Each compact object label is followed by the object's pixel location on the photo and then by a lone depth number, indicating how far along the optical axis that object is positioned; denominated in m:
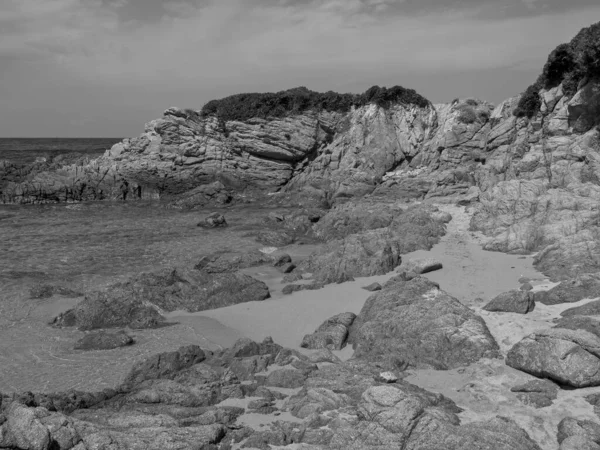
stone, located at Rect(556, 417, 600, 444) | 8.19
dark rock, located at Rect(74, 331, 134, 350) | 13.80
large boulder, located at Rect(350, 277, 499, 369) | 11.64
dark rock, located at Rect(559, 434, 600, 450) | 7.90
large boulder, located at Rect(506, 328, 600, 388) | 9.87
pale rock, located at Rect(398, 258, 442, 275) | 18.14
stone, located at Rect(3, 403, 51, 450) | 7.52
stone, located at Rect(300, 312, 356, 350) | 13.18
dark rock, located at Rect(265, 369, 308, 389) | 10.77
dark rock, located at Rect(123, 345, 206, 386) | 11.62
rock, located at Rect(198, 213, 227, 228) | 32.28
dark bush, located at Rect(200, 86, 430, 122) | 47.81
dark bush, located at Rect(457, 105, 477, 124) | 42.81
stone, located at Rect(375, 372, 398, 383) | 10.41
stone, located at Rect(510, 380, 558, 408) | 9.62
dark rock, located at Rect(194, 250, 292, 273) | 21.28
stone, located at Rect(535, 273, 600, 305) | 13.79
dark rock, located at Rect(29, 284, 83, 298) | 18.31
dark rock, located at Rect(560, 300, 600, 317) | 12.63
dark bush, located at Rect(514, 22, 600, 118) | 26.19
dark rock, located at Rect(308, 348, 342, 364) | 11.99
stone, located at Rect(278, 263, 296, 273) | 21.06
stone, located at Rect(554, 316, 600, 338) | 11.48
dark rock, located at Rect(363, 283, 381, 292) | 17.11
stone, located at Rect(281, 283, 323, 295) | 18.17
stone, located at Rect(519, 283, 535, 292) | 15.15
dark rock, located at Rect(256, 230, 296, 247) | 27.00
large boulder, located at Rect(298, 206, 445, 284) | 18.92
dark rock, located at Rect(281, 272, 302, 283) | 19.57
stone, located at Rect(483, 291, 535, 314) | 13.38
